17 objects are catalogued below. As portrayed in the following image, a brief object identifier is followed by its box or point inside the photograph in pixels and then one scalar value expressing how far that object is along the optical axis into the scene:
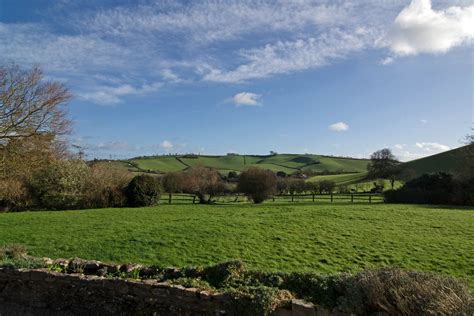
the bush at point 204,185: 37.28
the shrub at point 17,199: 25.34
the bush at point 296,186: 53.31
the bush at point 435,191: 31.64
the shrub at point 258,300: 4.54
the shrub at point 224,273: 5.62
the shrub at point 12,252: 8.76
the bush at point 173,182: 40.17
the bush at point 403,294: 3.62
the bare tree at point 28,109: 17.98
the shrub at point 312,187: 53.11
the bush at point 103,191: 27.94
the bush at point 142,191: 28.06
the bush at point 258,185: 35.59
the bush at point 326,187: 52.70
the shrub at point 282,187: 52.06
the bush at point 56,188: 27.27
